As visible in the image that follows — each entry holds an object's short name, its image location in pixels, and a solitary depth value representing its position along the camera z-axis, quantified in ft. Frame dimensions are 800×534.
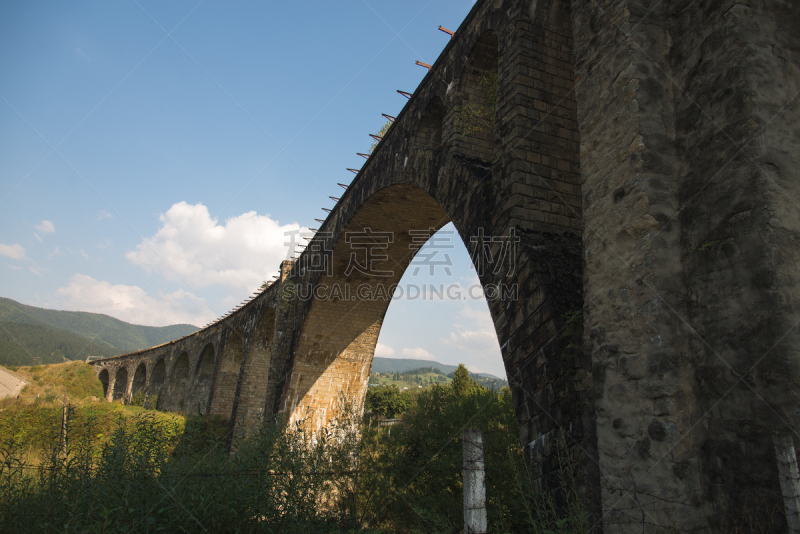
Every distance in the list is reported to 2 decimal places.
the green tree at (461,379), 69.99
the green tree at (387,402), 110.36
